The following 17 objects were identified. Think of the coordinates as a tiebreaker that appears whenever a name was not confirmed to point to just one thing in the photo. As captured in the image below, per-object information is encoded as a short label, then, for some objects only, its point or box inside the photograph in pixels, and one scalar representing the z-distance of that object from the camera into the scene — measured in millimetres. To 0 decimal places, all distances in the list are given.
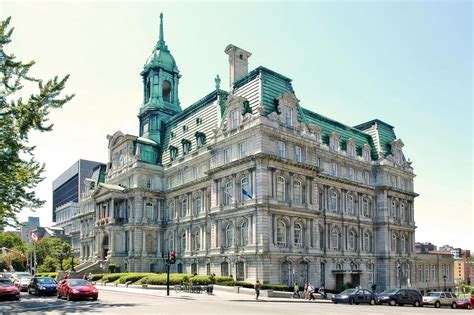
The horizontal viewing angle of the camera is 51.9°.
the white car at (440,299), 47781
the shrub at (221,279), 48972
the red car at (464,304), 48406
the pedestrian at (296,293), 45844
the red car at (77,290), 32222
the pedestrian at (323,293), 48469
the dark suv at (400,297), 43344
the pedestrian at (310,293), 45062
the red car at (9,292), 33719
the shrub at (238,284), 47334
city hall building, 52562
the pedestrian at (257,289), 40750
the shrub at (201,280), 47012
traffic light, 42312
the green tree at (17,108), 30188
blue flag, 50938
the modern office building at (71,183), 152250
